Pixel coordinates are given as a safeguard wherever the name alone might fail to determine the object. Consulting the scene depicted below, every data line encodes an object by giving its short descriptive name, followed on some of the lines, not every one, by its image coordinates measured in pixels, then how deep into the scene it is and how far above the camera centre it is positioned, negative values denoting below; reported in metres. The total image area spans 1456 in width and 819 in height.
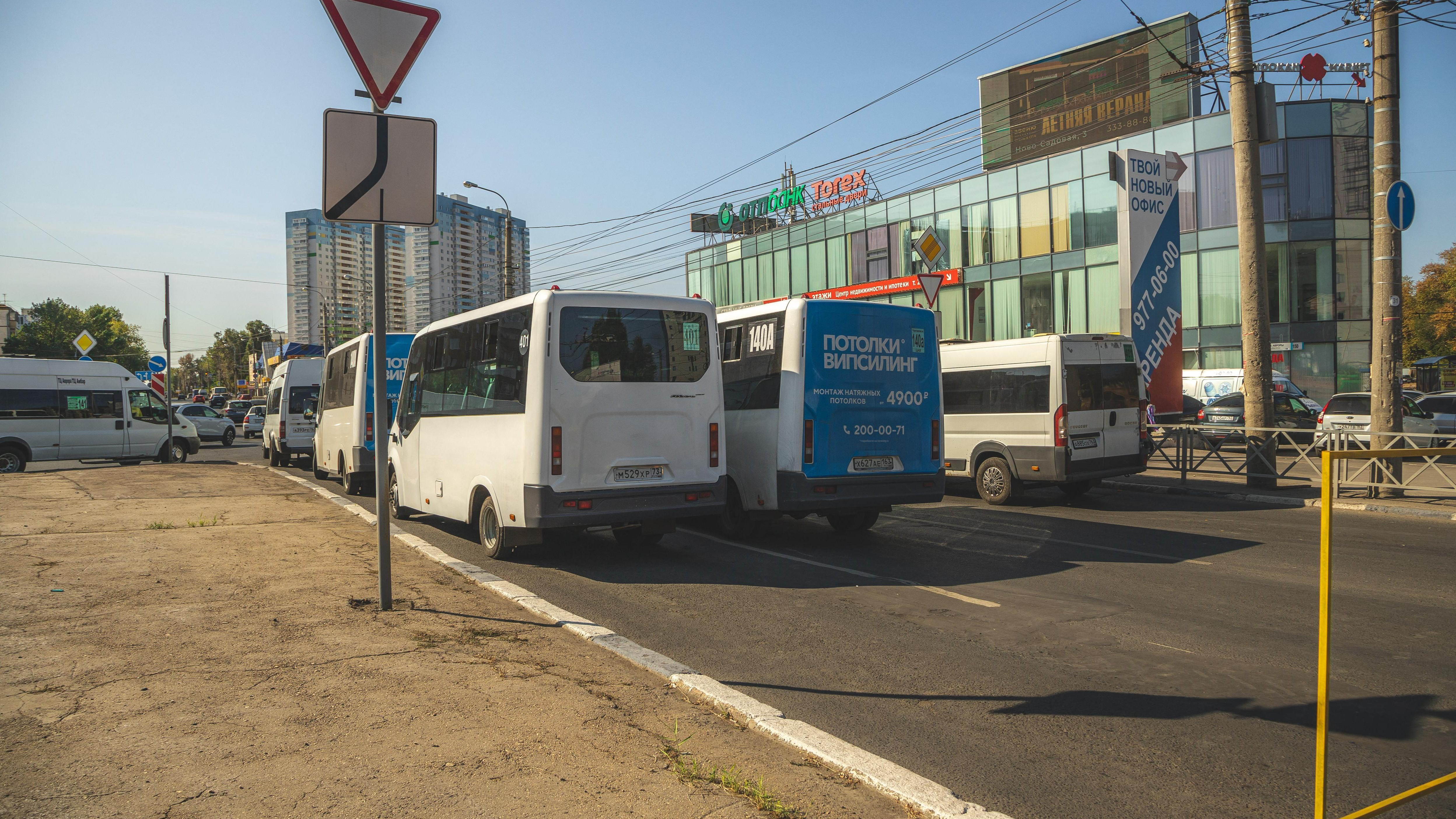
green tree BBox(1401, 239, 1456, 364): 63.66 +6.52
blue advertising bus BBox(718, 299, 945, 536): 9.59 -0.05
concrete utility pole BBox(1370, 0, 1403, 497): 13.79 +2.55
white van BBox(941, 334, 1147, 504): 13.27 -0.14
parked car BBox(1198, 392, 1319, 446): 25.45 -0.35
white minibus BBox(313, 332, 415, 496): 15.15 +0.15
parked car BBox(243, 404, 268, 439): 45.41 -0.38
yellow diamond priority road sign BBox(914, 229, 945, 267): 17.67 +3.13
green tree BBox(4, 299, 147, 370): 83.25 +8.81
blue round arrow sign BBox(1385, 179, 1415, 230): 13.01 +2.85
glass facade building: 32.22 +6.27
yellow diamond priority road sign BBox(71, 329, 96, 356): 23.28 +1.92
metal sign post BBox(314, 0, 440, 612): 6.07 +1.82
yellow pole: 3.07 -0.86
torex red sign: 43.91 +10.77
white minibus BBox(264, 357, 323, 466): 23.11 +0.15
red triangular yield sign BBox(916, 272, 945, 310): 16.61 +2.26
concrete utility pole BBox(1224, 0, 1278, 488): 15.04 +3.00
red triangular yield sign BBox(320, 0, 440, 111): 6.05 +2.59
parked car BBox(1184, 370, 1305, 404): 31.62 +0.66
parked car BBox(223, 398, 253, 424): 54.75 +0.18
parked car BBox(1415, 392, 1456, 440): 22.67 -0.25
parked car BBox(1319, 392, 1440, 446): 21.61 -0.38
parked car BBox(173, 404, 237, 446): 39.06 -0.44
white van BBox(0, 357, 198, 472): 21.88 +0.03
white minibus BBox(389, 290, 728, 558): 8.23 -0.07
